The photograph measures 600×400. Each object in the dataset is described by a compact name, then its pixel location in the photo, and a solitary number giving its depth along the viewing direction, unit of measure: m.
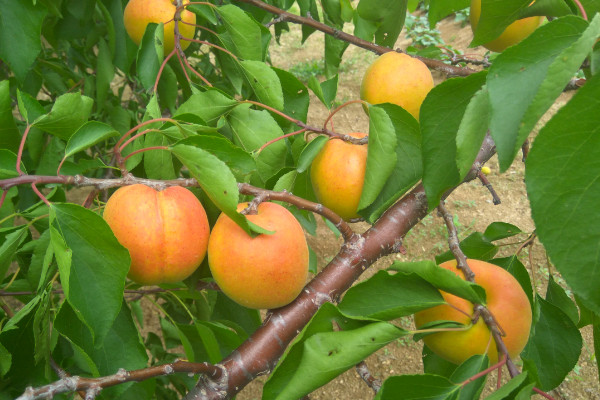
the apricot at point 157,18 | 0.52
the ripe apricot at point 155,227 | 0.37
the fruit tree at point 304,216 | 0.30
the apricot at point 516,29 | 0.50
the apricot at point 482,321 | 0.37
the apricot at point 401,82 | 0.48
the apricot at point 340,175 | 0.43
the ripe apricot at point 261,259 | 0.37
